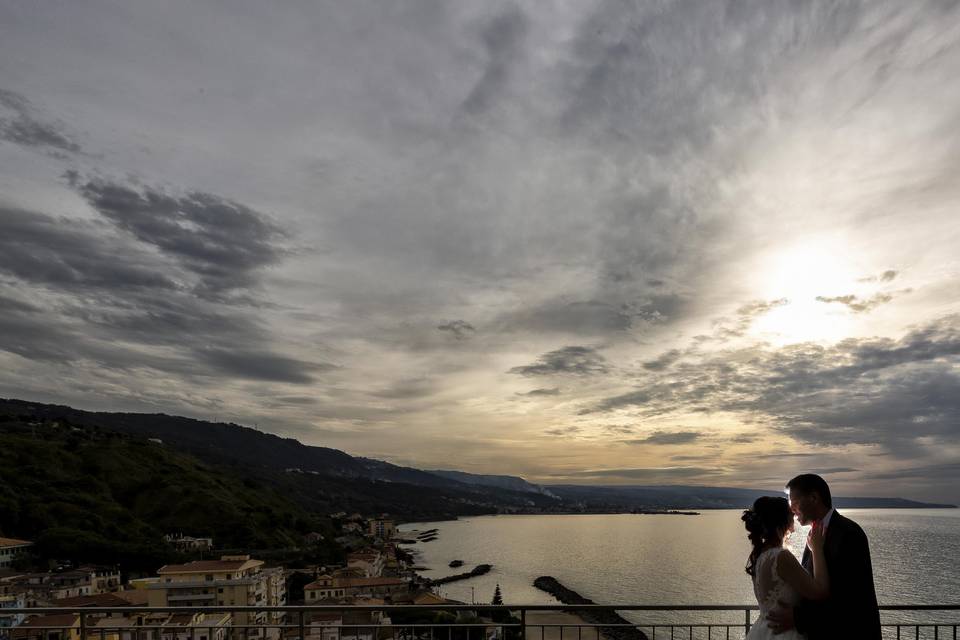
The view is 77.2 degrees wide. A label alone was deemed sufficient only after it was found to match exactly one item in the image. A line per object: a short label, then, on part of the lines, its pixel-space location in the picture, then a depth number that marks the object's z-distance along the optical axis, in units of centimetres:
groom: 286
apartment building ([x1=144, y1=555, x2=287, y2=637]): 3491
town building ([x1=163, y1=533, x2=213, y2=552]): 5603
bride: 285
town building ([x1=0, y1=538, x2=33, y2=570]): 4495
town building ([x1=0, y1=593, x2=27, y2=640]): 2458
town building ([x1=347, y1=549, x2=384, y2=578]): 5600
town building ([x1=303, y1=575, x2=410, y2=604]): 4147
